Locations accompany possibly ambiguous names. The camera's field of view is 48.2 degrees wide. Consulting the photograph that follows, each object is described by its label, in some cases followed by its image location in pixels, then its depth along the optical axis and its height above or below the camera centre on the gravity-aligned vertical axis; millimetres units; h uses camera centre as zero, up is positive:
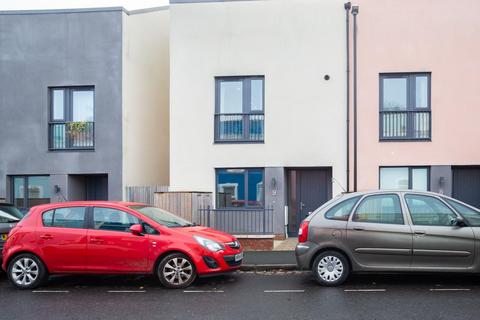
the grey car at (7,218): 10297 -1170
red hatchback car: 9008 -1460
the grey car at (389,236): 8665 -1241
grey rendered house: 16438 +1820
